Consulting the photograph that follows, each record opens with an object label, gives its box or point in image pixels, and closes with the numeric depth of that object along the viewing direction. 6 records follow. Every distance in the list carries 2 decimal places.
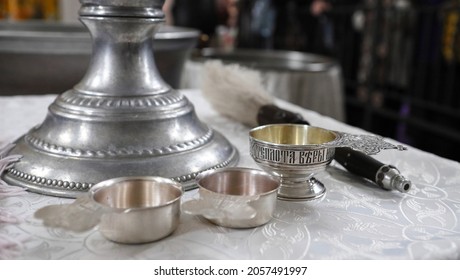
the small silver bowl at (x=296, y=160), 0.49
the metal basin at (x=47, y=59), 1.23
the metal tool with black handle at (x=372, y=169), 0.54
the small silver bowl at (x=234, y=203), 0.42
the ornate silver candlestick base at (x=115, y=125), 0.52
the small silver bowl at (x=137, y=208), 0.40
